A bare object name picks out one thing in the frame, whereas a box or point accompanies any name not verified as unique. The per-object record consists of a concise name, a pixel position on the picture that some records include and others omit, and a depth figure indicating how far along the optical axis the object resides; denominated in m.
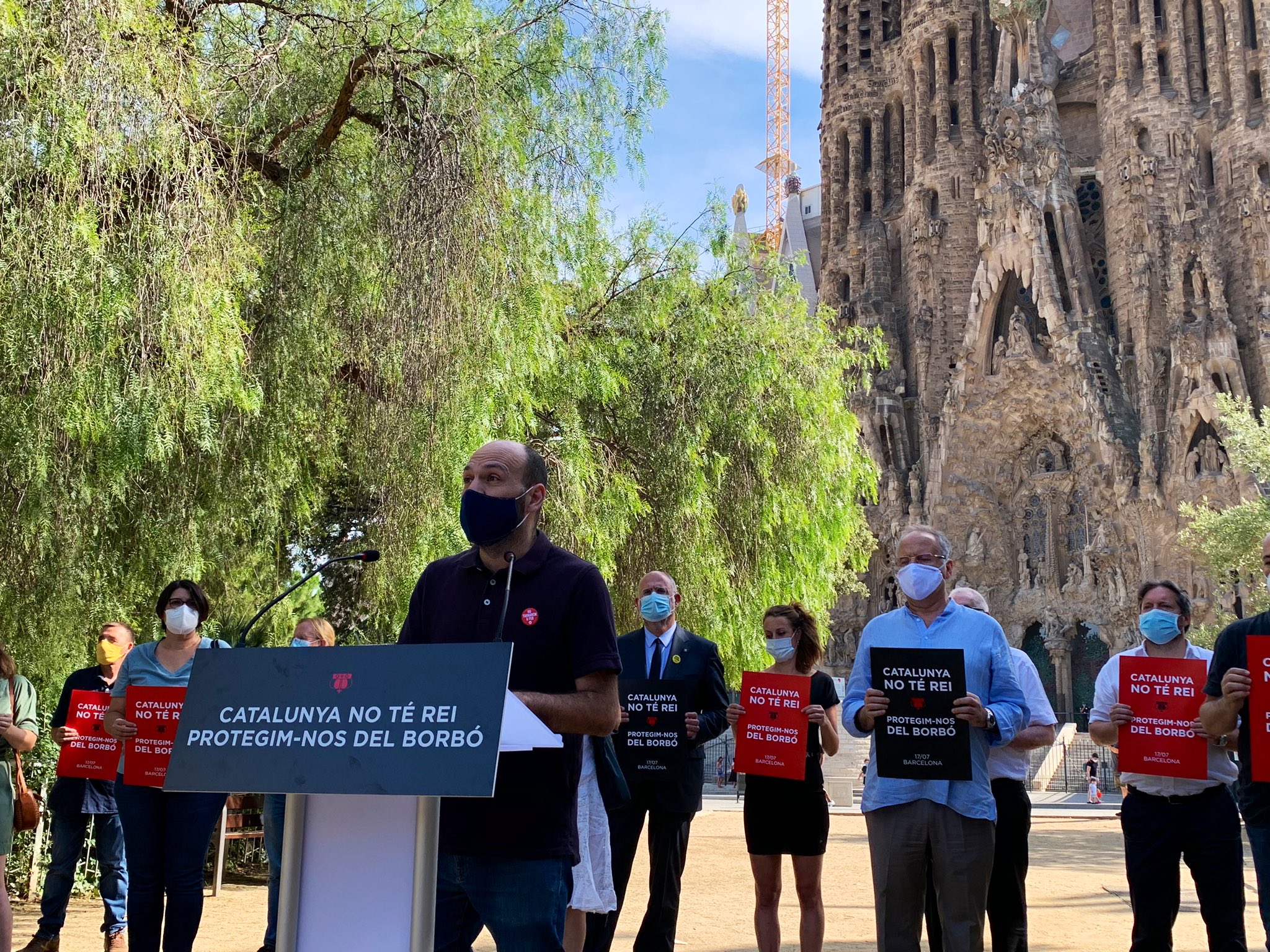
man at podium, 3.30
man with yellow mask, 6.57
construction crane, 72.56
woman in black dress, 6.02
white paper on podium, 2.88
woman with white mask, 5.34
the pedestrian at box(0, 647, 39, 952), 5.69
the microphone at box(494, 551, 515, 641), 3.15
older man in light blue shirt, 4.64
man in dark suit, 5.88
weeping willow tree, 6.78
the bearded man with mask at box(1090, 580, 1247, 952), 5.26
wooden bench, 9.28
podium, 2.75
